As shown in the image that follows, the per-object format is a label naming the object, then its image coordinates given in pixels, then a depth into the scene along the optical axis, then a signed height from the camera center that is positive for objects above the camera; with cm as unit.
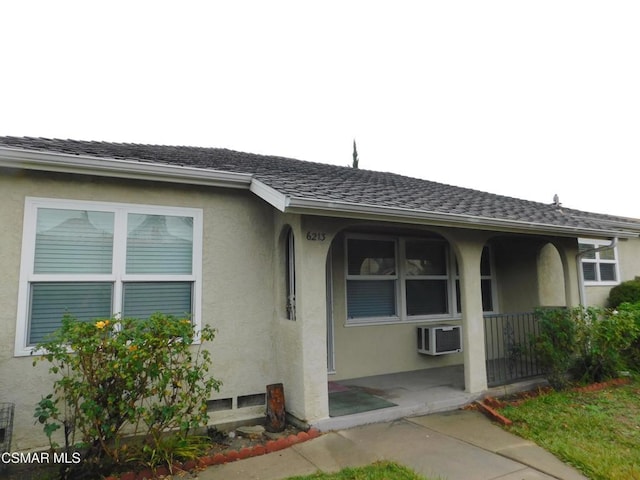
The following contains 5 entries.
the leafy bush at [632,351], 741 -139
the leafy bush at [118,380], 349 -86
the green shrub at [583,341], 609 -97
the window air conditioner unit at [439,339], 711 -104
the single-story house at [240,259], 411 +38
